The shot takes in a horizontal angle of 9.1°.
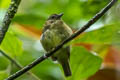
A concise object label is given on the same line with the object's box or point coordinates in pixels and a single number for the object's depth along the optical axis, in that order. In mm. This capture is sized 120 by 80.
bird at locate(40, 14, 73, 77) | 5191
